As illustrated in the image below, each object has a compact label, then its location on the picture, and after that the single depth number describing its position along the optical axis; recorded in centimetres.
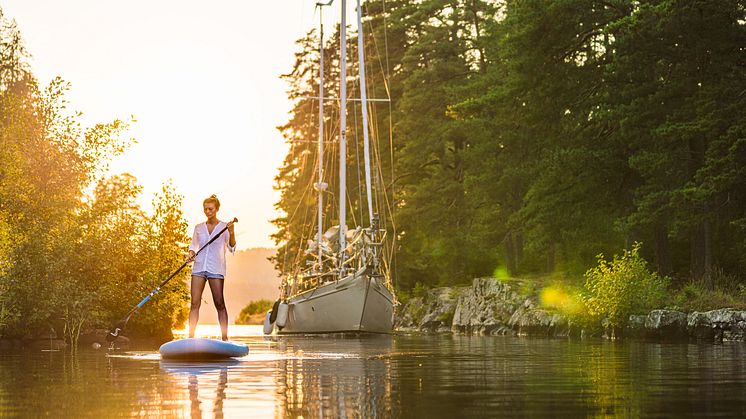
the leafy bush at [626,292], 3341
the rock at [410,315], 6003
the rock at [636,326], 3186
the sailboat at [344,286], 4206
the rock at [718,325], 2888
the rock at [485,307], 4681
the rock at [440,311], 5581
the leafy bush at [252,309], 10012
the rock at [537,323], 3833
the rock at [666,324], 3059
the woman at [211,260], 1845
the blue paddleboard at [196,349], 1709
